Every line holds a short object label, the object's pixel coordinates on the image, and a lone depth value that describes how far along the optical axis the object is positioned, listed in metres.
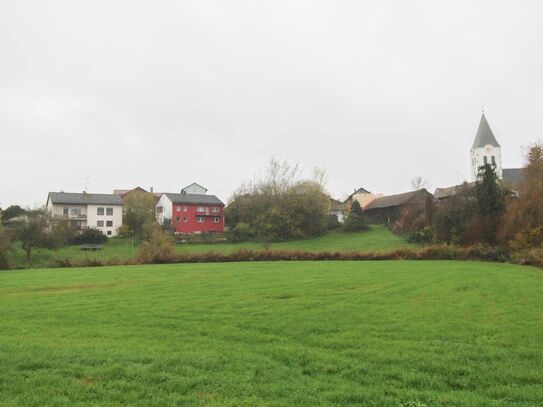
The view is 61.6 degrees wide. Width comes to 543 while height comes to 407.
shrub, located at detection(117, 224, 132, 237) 69.69
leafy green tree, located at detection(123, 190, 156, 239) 69.81
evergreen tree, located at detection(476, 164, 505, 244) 41.54
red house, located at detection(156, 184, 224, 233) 80.19
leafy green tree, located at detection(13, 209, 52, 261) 49.31
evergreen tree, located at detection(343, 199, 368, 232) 68.56
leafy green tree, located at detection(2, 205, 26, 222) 72.61
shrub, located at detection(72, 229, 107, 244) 63.53
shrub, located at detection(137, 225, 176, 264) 41.25
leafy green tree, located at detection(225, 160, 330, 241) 65.56
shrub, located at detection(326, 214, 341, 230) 71.50
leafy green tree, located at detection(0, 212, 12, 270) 40.75
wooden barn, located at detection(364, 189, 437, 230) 61.00
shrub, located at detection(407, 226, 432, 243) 55.75
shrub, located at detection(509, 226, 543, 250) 33.18
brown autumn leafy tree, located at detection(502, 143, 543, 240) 34.44
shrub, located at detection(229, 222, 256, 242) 65.44
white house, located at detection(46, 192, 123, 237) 76.44
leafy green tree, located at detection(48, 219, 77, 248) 51.28
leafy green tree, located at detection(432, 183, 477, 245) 47.03
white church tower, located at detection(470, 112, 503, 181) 99.31
